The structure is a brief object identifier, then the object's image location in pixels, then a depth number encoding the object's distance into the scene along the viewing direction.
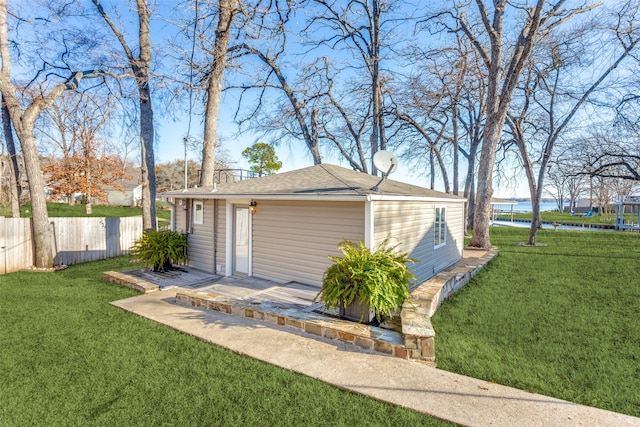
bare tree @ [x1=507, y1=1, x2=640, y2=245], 13.34
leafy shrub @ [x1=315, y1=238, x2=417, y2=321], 4.43
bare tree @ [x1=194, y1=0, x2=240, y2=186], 10.20
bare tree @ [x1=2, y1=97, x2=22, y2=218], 9.71
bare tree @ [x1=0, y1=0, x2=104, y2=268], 8.38
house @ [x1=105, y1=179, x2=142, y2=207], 33.28
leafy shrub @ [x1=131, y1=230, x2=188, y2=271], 7.91
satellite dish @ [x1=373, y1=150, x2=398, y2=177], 5.86
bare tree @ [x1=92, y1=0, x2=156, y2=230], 10.60
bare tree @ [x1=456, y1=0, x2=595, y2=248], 11.17
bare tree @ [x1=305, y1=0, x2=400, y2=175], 15.08
